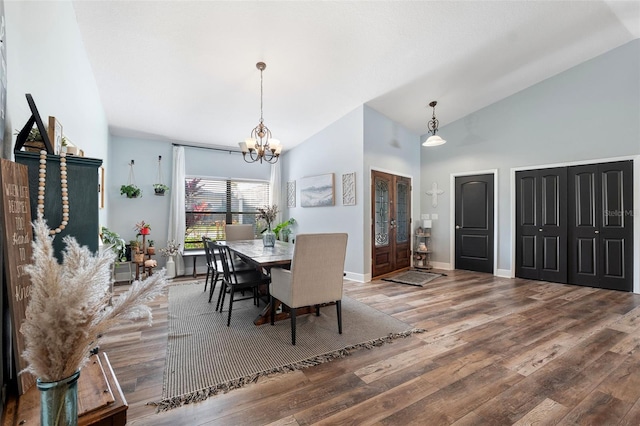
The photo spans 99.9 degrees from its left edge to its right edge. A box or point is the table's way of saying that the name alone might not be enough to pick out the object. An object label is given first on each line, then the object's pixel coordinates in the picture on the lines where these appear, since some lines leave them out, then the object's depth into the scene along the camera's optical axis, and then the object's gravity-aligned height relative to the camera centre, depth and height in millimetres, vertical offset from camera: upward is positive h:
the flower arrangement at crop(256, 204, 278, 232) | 5678 +90
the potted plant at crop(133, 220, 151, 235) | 4590 -229
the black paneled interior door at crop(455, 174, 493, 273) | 5340 -148
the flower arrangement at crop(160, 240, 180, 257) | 5020 -659
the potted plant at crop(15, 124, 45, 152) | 1314 +363
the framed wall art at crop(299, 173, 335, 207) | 5199 +497
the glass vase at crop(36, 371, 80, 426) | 621 -444
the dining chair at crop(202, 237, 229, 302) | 3223 -606
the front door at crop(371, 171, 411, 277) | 4952 -135
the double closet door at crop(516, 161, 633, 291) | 4121 -152
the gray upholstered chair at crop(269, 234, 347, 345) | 2418 -565
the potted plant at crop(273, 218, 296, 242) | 6142 -364
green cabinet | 1204 +96
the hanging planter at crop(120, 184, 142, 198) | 4824 +431
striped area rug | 1893 -1162
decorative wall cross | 5949 +501
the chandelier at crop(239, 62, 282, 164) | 3352 +885
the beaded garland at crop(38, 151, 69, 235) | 1198 +141
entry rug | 4629 -1140
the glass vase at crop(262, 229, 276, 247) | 3615 -323
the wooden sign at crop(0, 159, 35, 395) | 901 -113
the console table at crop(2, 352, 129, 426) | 815 -616
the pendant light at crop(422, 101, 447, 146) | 4645 +1802
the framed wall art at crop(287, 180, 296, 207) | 6254 +509
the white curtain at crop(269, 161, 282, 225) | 6492 +729
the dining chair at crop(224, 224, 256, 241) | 4899 -317
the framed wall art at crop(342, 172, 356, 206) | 4781 +474
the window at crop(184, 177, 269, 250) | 5727 +242
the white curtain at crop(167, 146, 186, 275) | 5297 +216
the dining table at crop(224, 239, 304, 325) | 2611 -436
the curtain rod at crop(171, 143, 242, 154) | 5561 +1457
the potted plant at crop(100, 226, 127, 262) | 3504 -325
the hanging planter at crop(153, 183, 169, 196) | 5160 +515
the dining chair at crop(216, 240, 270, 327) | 2846 -710
